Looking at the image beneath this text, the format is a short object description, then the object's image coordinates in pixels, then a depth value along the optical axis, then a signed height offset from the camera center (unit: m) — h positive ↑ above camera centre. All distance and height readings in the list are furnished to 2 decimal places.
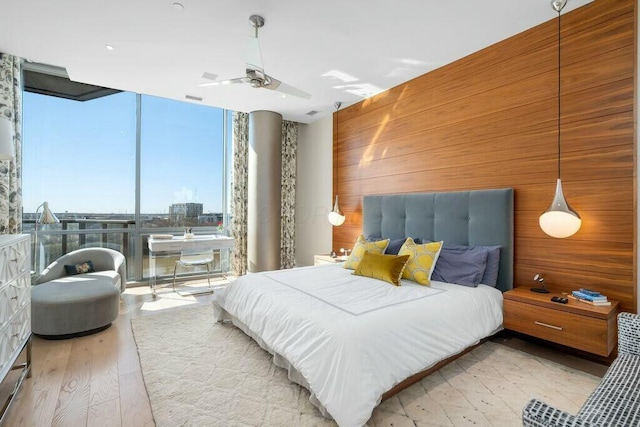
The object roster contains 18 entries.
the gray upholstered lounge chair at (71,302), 2.70 -0.85
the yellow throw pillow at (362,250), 3.34 -0.43
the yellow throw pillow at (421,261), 2.76 -0.47
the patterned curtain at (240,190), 5.34 +0.39
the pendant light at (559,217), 2.32 -0.04
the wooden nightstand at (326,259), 4.31 -0.71
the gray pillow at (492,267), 2.78 -0.52
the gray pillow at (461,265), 2.73 -0.51
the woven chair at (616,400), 1.05 -0.80
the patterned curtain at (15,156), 3.38 +0.67
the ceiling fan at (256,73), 2.53 +1.19
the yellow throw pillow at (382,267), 2.74 -0.53
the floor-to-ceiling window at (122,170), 4.14 +0.65
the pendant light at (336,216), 4.65 -0.06
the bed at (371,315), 1.61 -0.71
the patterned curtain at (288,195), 5.66 +0.32
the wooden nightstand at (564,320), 2.02 -0.80
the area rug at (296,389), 1.75 -1.22
